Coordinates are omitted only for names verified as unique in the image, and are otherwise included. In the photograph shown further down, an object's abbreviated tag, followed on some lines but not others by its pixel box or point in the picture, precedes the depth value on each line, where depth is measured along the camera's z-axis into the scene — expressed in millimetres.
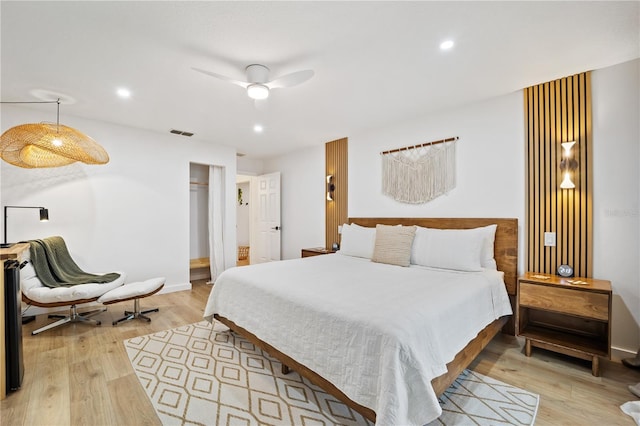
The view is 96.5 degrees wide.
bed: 1478
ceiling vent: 4484
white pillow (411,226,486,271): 2902
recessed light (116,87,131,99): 3021
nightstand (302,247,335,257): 4708
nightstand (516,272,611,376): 2217
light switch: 2789
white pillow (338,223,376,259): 3770
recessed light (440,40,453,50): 2160
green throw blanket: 3105
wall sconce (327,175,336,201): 5023
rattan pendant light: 2635
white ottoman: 3125
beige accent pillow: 3232
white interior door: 6098
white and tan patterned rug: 1762
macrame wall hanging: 3559
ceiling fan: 2268
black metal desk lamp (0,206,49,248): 3197
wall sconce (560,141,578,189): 2678
